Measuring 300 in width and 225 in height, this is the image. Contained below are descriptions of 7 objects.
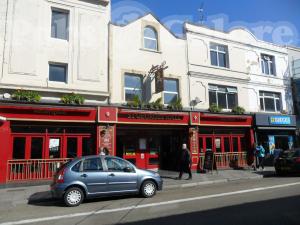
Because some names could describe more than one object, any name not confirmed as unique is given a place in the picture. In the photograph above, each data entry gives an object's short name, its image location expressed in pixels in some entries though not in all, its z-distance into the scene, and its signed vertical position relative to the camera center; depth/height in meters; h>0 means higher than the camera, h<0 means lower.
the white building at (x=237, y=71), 19.81 +5.67
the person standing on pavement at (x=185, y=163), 15.06 -0.51
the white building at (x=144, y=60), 16.94 +5.43
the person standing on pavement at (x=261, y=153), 18.84 -0.10
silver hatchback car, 9.56 -0.84
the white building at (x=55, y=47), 14.57 +5.43
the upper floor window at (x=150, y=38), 18.44 +6.94
